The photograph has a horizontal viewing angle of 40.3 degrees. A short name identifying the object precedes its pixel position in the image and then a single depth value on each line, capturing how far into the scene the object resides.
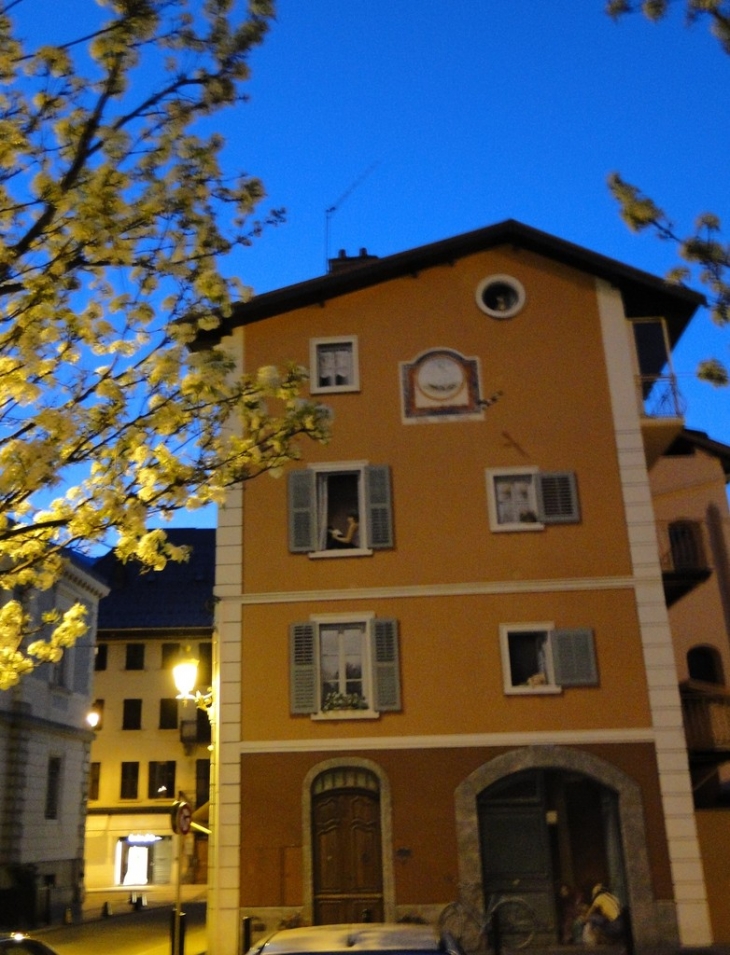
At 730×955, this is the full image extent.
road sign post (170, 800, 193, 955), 14.09
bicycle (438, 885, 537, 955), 16.52
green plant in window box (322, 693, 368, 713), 17.94
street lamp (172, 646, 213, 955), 14.15
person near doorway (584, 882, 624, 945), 16.17
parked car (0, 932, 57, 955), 8.36
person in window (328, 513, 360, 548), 19.12
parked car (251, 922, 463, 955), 5.30
